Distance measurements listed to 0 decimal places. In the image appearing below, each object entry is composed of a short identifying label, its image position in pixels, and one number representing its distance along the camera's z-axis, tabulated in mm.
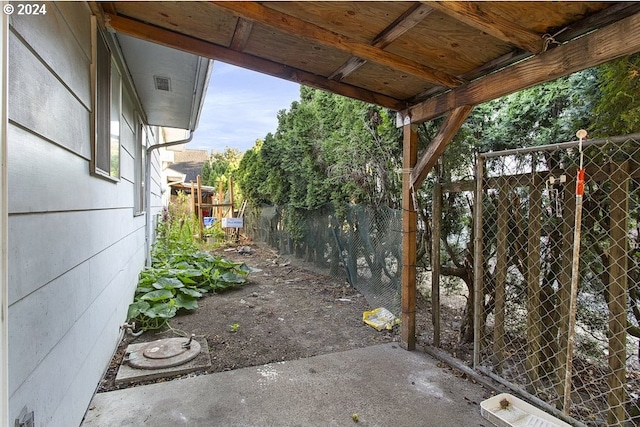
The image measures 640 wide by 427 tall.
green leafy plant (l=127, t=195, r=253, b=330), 3494
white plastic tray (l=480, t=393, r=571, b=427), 1876
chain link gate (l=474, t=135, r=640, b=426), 1817
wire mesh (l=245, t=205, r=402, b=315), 3984
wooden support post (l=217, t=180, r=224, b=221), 12344
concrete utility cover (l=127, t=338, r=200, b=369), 2586
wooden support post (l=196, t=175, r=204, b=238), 10534
